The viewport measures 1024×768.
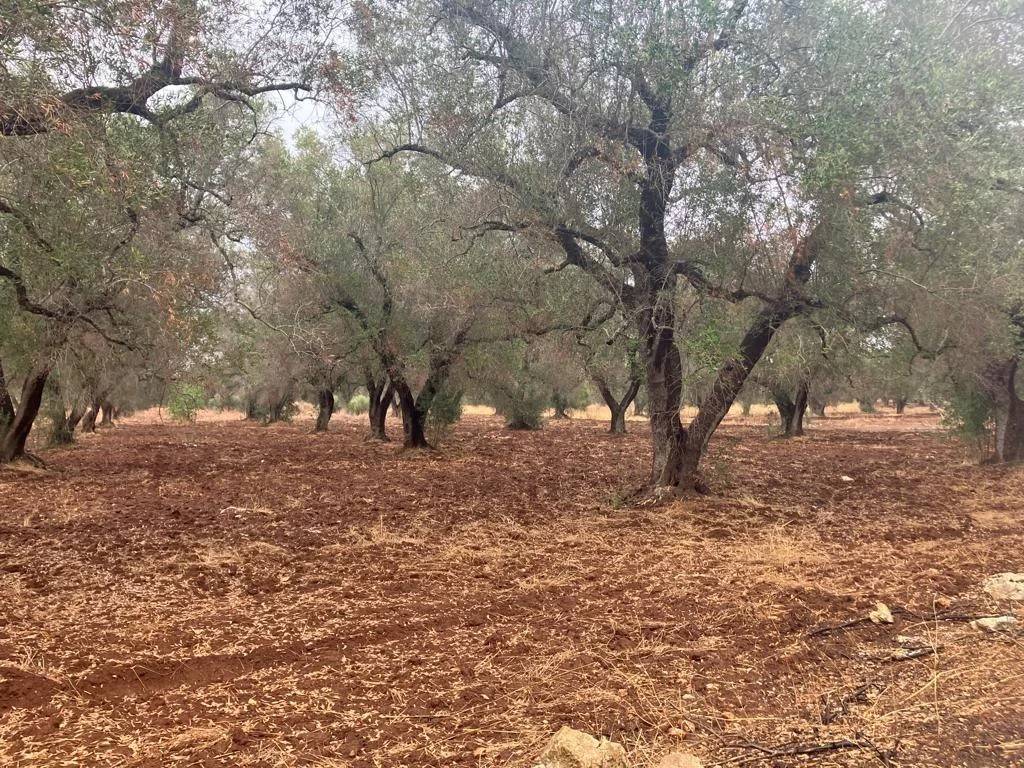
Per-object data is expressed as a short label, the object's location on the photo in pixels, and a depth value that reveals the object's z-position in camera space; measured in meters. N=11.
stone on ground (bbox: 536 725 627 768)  3.10
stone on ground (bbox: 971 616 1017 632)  5.01
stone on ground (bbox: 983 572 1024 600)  5.74
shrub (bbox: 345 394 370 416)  53.63
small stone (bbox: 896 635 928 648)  4.84
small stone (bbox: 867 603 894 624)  5.37
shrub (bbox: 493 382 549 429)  31.56
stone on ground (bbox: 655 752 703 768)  3.05
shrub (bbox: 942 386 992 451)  16.34
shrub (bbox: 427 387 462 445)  21.21
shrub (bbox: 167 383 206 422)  16.80
